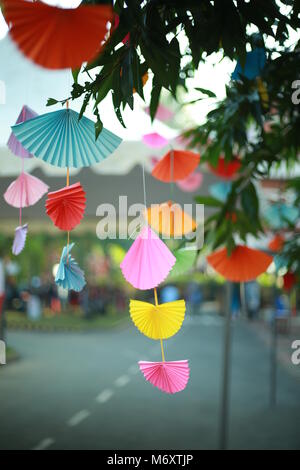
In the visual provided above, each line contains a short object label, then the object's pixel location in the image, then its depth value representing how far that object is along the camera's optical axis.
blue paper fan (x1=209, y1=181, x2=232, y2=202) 2.94
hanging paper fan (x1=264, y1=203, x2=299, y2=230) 2.79
